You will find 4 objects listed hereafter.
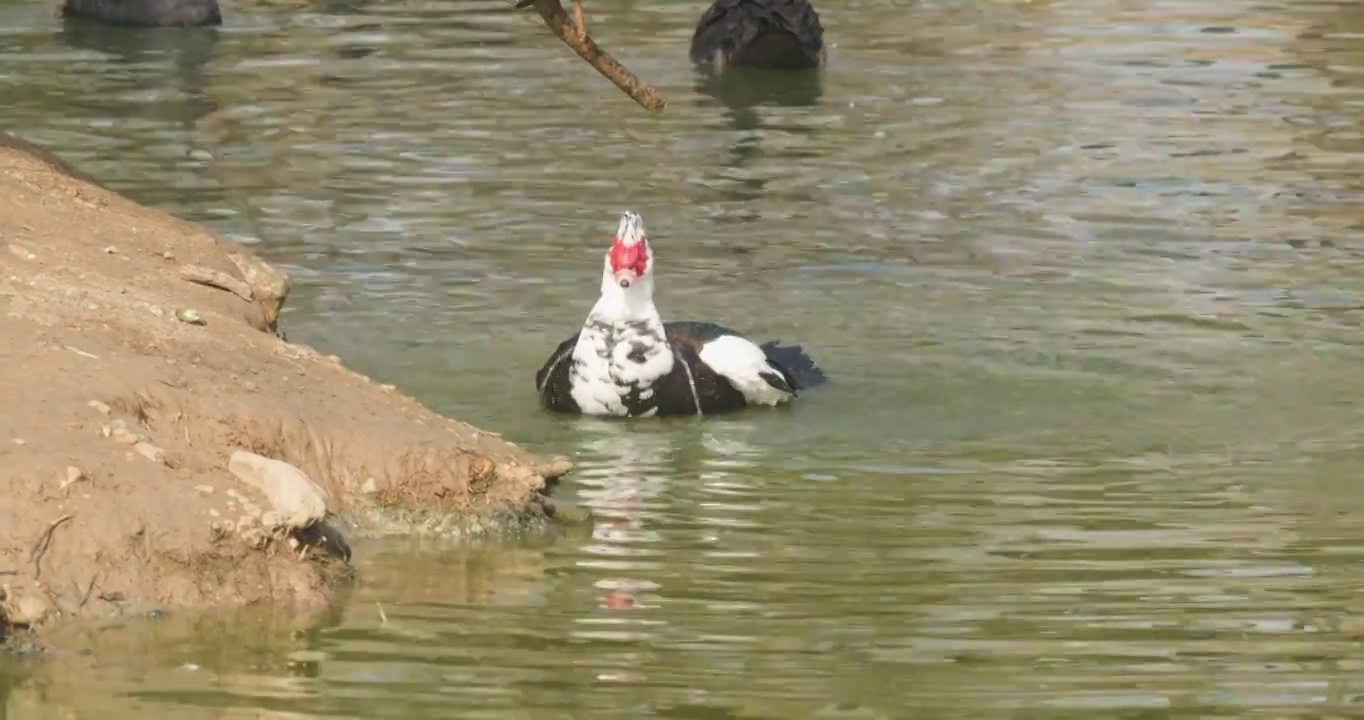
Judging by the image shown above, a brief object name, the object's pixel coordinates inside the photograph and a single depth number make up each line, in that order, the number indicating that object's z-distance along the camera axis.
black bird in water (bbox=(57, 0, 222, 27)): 48.00
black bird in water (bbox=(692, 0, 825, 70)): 43.91
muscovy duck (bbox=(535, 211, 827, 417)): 24.22
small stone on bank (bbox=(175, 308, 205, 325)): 20.59
